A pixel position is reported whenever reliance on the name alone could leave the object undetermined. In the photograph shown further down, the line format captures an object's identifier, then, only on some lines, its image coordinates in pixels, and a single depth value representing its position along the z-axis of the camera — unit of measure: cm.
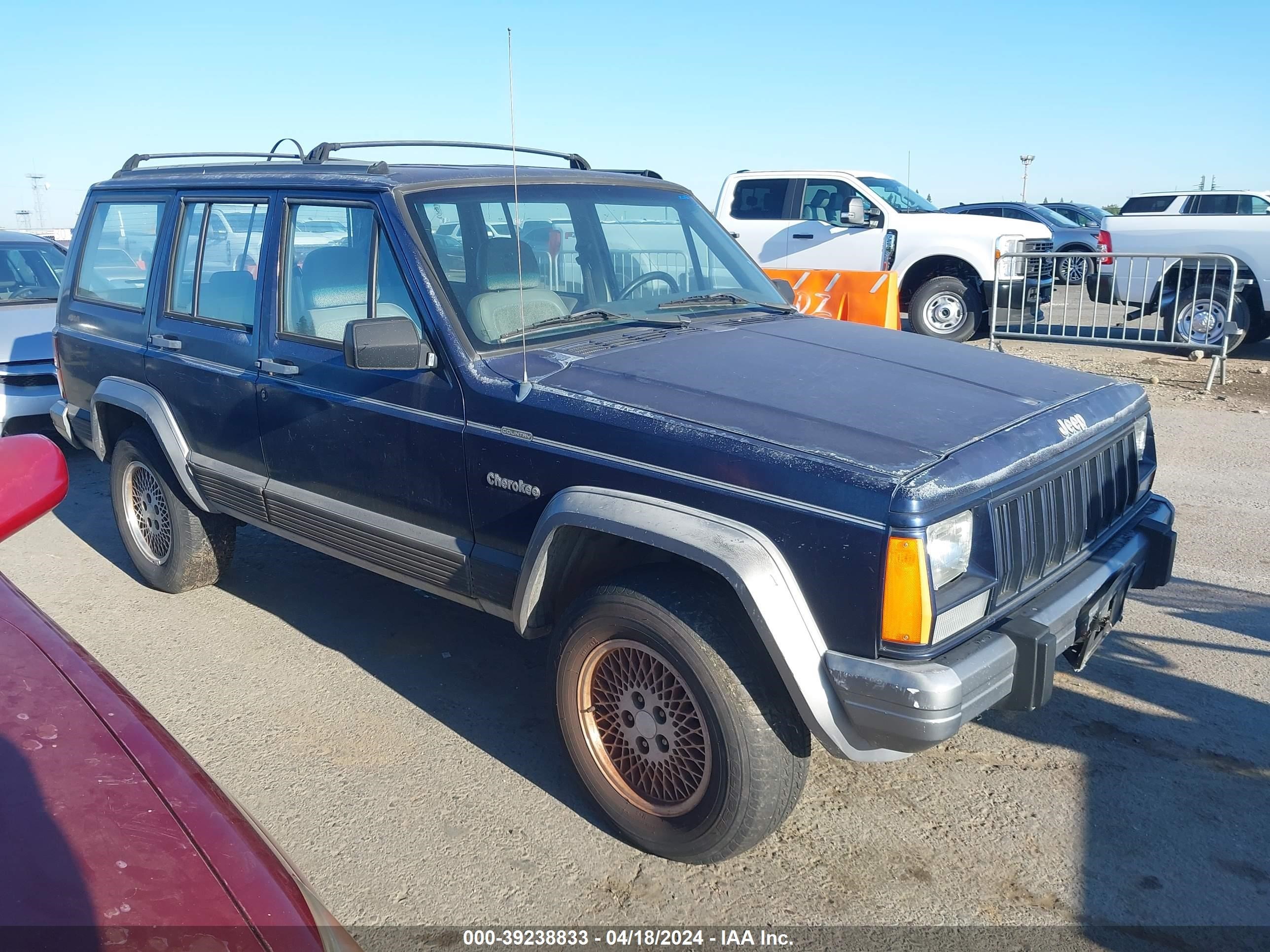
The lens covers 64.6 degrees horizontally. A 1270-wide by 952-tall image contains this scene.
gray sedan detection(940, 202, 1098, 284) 2050
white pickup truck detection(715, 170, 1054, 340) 1205
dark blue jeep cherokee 258
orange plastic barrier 954
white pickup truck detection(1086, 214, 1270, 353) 1071
